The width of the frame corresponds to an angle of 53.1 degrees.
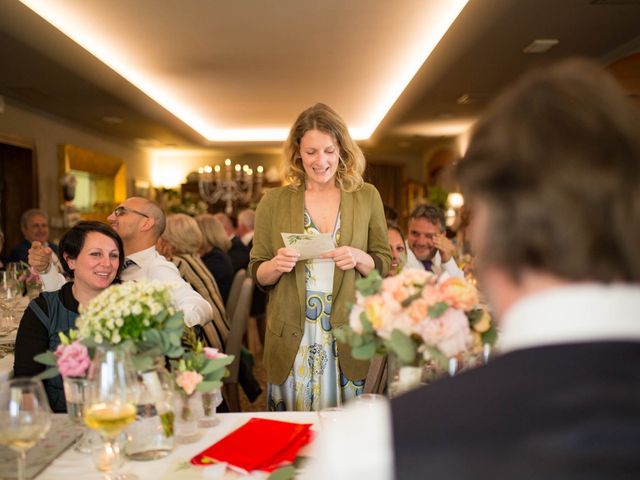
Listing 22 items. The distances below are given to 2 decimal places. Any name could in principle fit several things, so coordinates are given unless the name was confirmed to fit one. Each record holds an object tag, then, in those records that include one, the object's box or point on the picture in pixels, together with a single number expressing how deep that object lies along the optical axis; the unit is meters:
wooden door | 7.22
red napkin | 1.43
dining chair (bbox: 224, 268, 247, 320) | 4.81
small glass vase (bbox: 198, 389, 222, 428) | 1.67
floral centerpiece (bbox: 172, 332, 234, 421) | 1.51
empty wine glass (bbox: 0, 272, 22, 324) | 3.42
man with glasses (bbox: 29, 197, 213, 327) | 2.80
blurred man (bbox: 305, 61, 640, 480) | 0.65
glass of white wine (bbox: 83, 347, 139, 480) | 1.29
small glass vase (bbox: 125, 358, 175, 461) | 1.49
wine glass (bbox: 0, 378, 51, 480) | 1.24
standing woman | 2.37
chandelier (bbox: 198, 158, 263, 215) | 9.55
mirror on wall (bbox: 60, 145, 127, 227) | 8.04
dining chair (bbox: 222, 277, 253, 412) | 3.61
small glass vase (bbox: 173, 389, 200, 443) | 1.54
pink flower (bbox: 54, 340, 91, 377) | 1.45
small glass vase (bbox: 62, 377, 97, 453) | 1.46
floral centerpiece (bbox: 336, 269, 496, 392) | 1.31
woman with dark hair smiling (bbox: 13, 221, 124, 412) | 2.15
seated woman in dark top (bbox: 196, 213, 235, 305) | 4.88
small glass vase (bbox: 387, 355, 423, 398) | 1.40
